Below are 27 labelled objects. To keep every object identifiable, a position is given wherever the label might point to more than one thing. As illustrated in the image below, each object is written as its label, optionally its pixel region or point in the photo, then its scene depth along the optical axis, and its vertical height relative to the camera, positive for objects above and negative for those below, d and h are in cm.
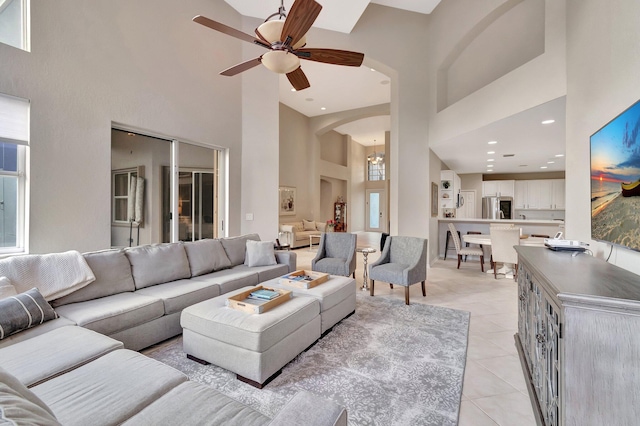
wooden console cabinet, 111 -55
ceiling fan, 228 +152
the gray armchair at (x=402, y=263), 386 -75
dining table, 534 -55
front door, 1466 +7
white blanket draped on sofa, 229 -51
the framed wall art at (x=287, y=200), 905 +35
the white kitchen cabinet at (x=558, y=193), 891 +58
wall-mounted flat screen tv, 162 +20
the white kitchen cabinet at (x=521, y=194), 953 +57
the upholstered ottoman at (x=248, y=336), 207 -95
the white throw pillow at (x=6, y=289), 208 -56
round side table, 449 -74
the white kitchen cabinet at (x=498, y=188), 960 +78
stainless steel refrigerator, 968 +15
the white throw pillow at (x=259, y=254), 420 -62
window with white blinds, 284 +36
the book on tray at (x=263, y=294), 260 -75
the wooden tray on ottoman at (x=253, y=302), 234 -77
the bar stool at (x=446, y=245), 710 -81
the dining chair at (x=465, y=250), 576 -77
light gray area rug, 186 -123
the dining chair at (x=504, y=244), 505 -56
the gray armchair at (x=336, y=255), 441 -70
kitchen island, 632 -34
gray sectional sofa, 110 -79
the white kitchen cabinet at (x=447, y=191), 748 +53
